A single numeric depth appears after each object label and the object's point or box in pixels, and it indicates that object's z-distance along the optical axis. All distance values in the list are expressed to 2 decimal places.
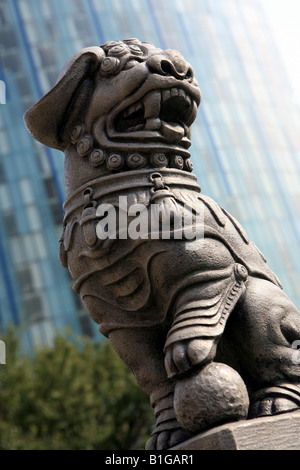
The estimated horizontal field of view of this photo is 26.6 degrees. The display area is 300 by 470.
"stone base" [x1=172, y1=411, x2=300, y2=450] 2.23
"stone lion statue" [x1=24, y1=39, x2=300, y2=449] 2.46
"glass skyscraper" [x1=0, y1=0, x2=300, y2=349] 23.61
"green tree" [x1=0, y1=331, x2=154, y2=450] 11.32
